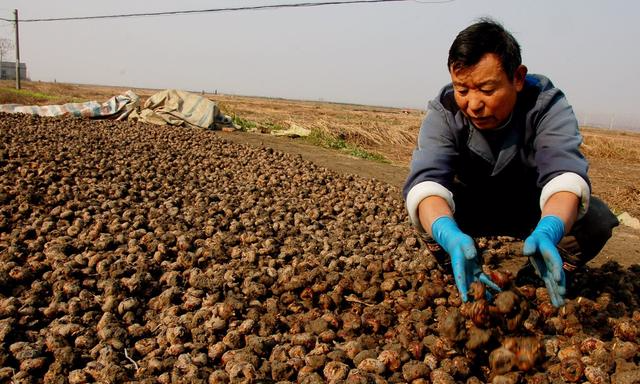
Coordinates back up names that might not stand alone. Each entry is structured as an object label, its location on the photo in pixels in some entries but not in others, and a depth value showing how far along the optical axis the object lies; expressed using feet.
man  6.16
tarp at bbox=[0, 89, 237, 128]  32.86
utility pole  72.38
